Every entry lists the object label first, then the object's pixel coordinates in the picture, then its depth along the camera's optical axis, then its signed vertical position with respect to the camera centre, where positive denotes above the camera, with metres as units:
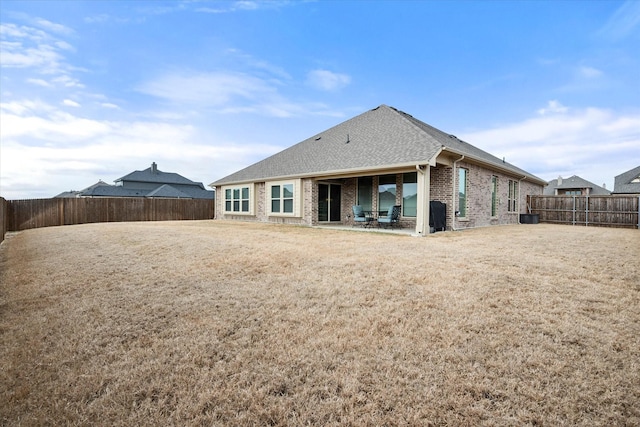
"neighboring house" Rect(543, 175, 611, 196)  37.19 +2.48
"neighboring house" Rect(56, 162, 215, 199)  32.72 +2.33
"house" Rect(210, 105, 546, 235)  11.41 +1.24
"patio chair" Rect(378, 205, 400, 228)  11.98 -0.44
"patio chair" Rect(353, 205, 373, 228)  12.90 -0.41
